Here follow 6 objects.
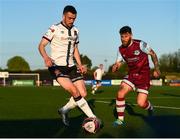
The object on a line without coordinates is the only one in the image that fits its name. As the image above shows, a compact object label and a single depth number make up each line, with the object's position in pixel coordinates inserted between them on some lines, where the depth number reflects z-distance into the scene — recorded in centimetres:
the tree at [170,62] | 11450
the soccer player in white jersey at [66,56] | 905
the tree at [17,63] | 12825
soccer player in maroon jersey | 1028
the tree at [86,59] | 14958
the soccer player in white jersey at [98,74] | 3232
